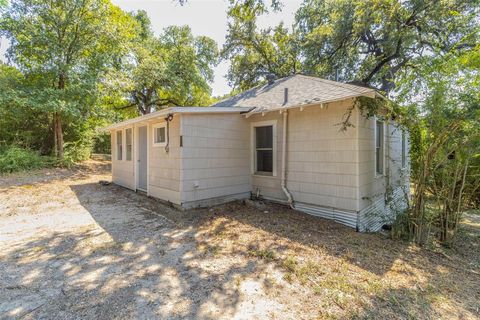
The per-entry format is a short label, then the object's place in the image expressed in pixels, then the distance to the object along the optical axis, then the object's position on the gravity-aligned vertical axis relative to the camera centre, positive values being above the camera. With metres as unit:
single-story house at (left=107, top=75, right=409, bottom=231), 5.23 +0.00
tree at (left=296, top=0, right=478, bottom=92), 10.00 +5.66
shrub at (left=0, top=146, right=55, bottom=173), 10.20 -0.23
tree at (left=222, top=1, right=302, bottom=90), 13.80 +6.09
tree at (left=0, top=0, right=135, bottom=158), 10.72 +5.10
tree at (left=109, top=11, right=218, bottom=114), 14.86 +5.42
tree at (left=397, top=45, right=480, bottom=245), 3.79 +0.31
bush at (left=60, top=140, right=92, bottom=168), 12.17 +0.13
